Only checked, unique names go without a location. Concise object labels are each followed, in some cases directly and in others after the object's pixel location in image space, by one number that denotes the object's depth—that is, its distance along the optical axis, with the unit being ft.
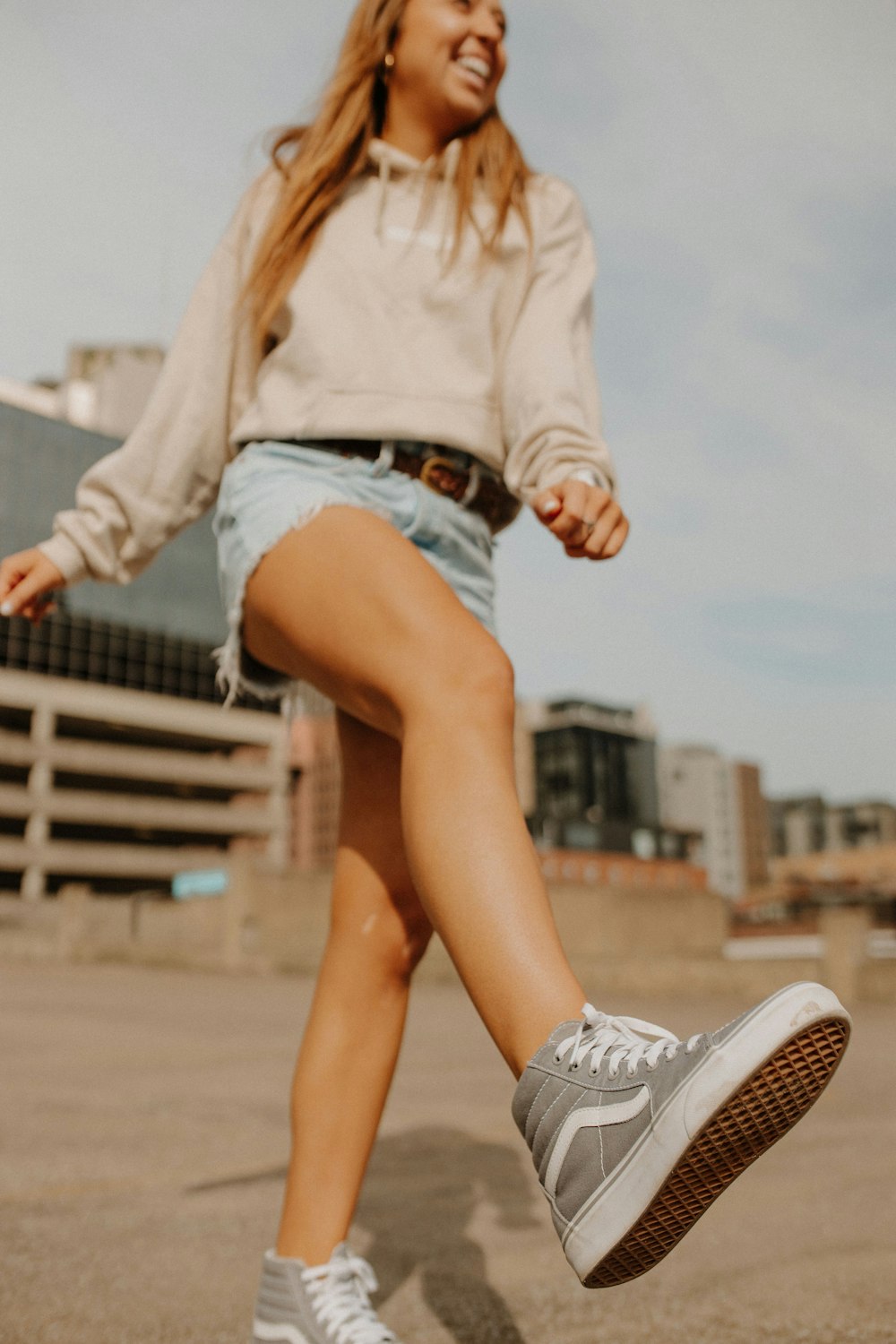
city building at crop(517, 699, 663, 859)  406.21
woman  3.45
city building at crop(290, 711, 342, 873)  384.06
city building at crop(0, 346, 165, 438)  234.99
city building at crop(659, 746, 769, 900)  425.69
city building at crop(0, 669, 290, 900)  180.45
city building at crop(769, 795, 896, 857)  439.22
